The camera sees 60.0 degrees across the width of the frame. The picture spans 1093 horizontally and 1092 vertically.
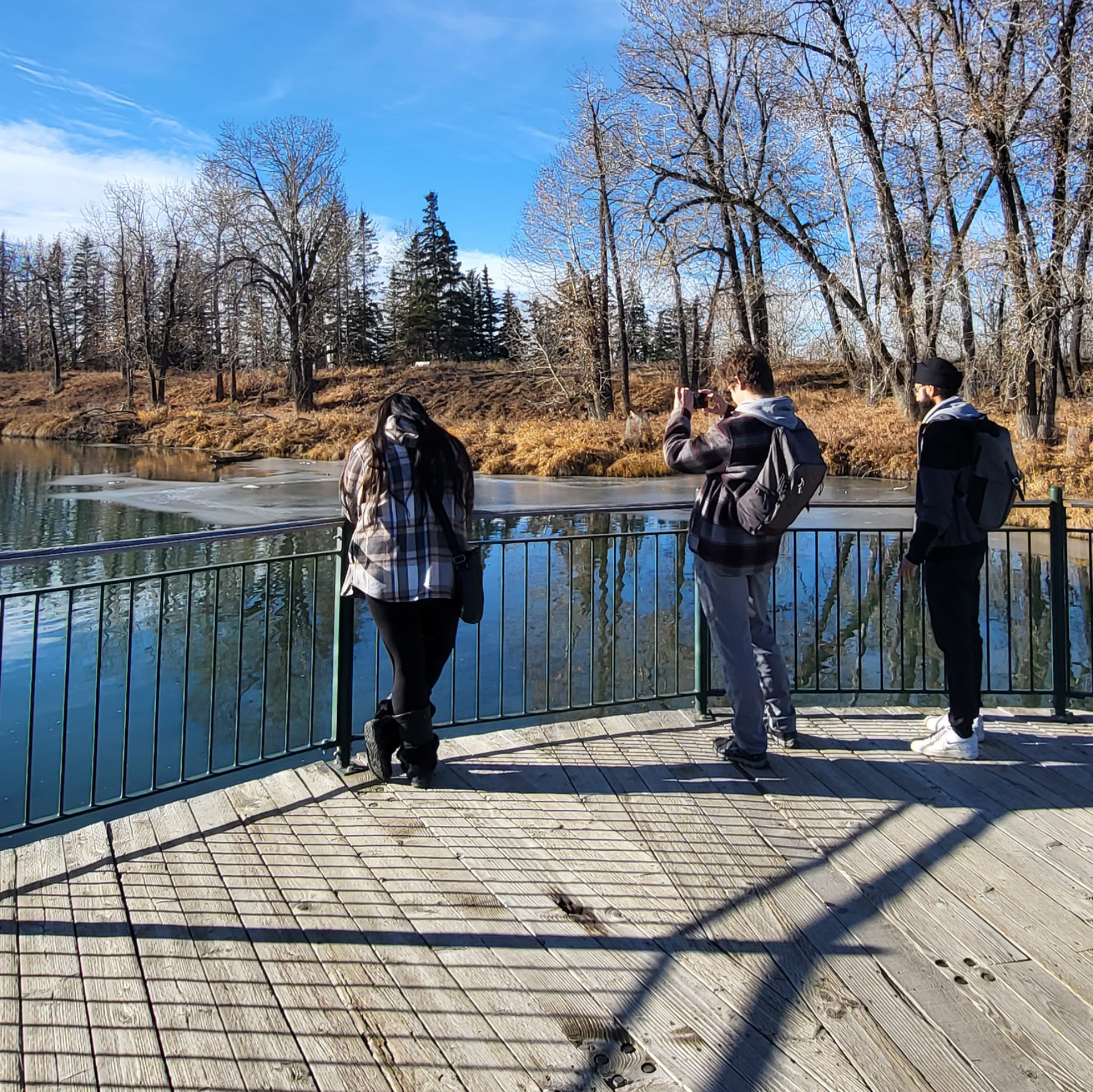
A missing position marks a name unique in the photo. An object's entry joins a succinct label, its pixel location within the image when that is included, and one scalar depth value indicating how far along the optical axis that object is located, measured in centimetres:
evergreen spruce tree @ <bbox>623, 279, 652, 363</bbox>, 3309
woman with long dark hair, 356
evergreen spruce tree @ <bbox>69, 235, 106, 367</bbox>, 7519
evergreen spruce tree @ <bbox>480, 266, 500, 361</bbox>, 6862
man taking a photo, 378
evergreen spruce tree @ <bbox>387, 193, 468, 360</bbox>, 5731
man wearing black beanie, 394
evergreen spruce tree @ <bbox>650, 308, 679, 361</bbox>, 5275
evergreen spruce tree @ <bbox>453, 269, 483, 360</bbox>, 5881
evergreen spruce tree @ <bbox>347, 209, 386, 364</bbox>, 6066
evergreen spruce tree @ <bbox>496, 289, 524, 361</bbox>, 3703
